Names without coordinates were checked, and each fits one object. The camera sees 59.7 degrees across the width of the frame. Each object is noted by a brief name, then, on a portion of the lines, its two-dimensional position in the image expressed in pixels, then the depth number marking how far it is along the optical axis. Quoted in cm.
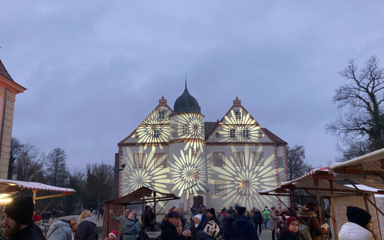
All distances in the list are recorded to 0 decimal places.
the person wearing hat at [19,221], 293
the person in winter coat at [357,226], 351
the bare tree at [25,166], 3697
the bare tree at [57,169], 5939
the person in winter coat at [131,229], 884
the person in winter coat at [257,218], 1764
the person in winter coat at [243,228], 671
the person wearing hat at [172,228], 557
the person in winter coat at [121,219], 1138
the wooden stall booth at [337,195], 812
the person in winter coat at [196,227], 823
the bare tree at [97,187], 4266
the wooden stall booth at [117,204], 1173
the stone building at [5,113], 1427
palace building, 3475
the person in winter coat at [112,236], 628
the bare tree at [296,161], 5037
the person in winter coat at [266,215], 2153
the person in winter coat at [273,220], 1494
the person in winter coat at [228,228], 710
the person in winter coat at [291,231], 527
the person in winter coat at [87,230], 631
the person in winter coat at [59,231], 578
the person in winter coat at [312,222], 633
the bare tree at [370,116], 2581
